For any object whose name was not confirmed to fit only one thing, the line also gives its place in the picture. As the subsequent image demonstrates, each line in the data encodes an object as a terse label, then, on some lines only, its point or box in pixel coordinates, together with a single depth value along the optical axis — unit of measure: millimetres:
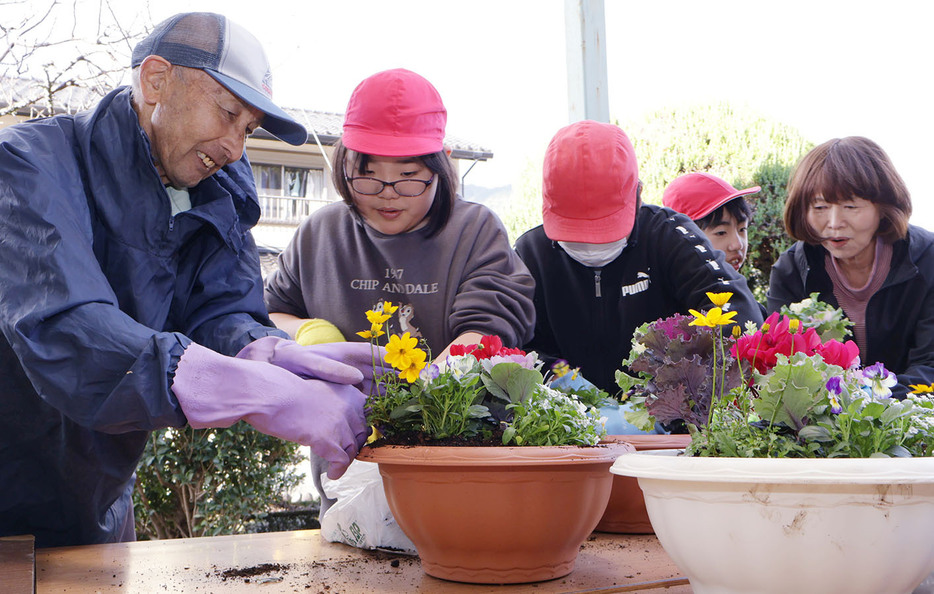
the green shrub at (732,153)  5910
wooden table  1023
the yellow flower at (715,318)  861
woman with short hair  2277
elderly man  1038
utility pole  3270
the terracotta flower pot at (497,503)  972
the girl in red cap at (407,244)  1727
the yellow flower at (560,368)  1393
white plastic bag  1252
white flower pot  728
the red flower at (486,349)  1182
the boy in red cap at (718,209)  3000
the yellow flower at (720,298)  841
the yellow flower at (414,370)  1037
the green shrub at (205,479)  3727
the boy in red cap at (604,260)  1913
